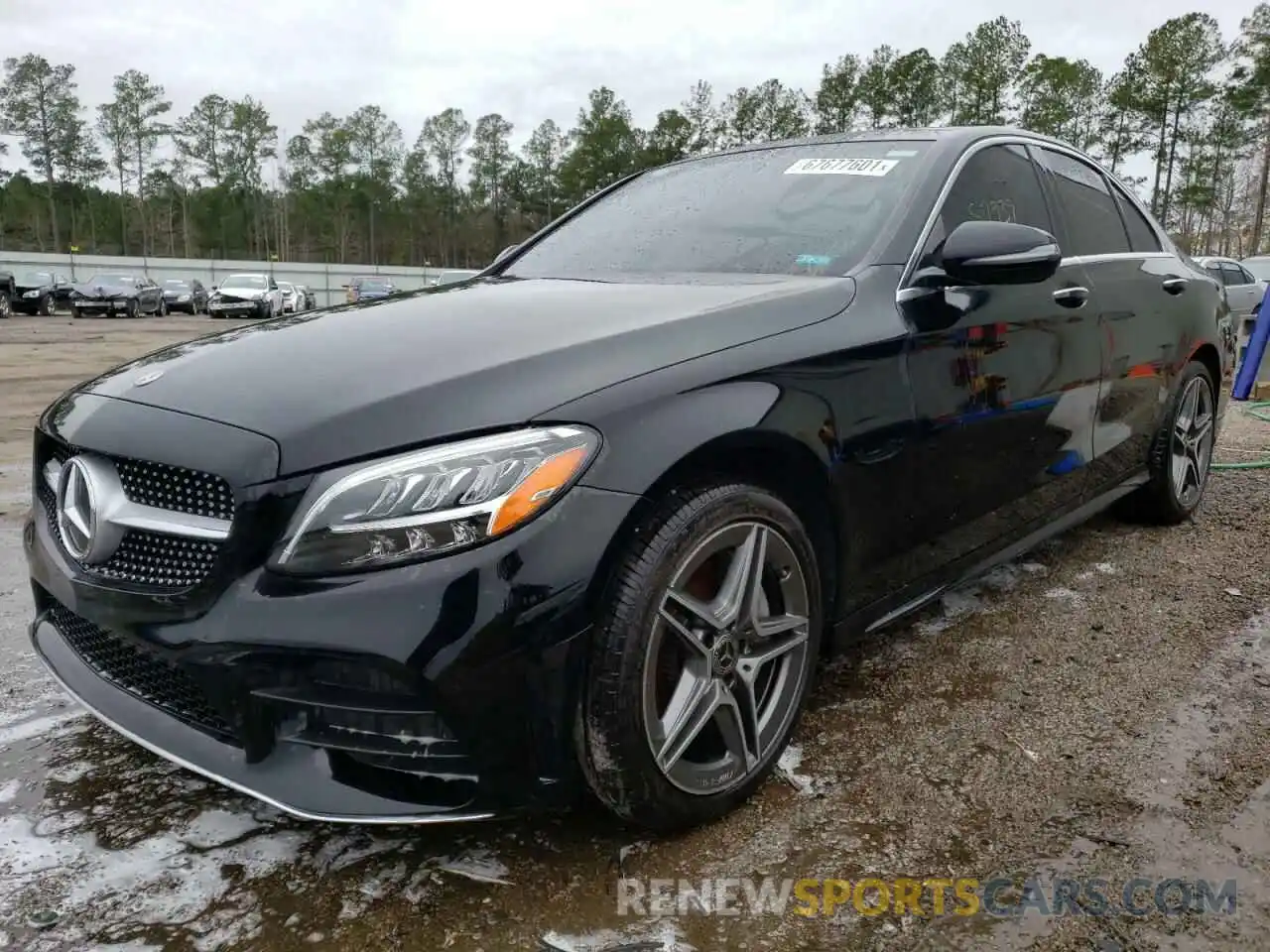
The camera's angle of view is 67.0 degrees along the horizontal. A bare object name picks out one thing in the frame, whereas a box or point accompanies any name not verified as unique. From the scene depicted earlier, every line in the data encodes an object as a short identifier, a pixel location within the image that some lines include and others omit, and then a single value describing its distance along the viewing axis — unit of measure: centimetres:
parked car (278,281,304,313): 3259
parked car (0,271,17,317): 2439
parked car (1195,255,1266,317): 1439
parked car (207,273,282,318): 3002
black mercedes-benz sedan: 156
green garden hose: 537
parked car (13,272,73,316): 2712
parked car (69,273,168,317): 2789
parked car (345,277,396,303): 2939
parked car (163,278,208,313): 3325
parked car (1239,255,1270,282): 1934
